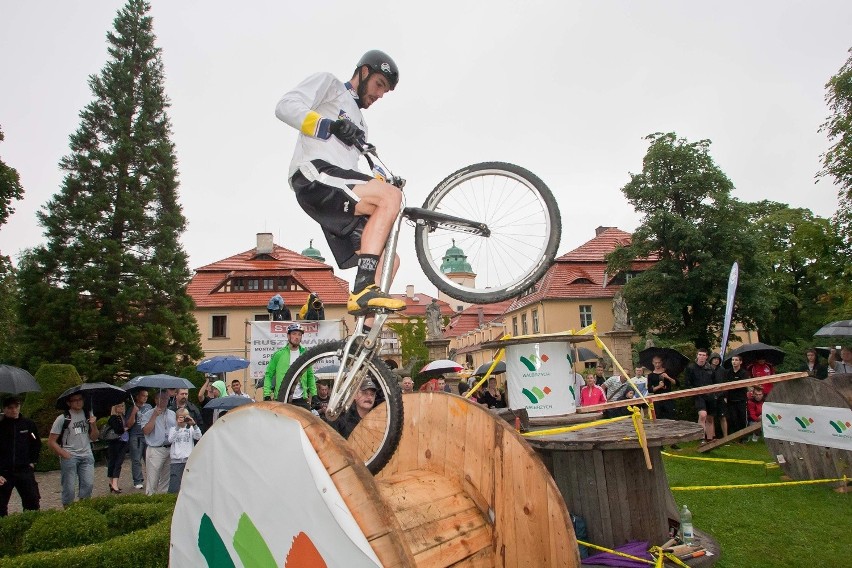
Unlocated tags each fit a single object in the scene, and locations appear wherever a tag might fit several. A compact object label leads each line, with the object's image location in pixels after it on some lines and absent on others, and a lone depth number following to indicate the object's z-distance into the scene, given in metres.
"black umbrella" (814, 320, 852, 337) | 12.51
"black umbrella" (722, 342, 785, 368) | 12.62
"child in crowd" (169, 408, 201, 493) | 9.01
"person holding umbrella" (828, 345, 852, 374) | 11.12
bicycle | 3.23
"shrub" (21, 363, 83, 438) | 17.75
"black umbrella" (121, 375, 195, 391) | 10.32
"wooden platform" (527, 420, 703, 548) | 5.90
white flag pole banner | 9.52
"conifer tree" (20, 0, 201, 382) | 30.77
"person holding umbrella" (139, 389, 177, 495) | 9.41
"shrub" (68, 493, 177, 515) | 7.59
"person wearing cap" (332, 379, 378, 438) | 3.99
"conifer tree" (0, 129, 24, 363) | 21.86
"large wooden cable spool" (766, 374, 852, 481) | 8.12
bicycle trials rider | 3.28
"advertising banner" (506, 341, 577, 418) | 9.19
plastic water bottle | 5.75
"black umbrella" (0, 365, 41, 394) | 10.10
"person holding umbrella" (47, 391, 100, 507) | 9.16
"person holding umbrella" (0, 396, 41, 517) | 8.33
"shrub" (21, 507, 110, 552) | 6.28
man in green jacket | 4.79
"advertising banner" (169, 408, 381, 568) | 1.80
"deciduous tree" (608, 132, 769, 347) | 33.47
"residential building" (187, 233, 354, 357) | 44.25
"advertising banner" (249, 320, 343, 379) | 11.33
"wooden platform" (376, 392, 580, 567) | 2.65
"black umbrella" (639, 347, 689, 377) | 15.05
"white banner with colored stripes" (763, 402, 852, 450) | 8.07
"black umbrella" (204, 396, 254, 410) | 9.19
